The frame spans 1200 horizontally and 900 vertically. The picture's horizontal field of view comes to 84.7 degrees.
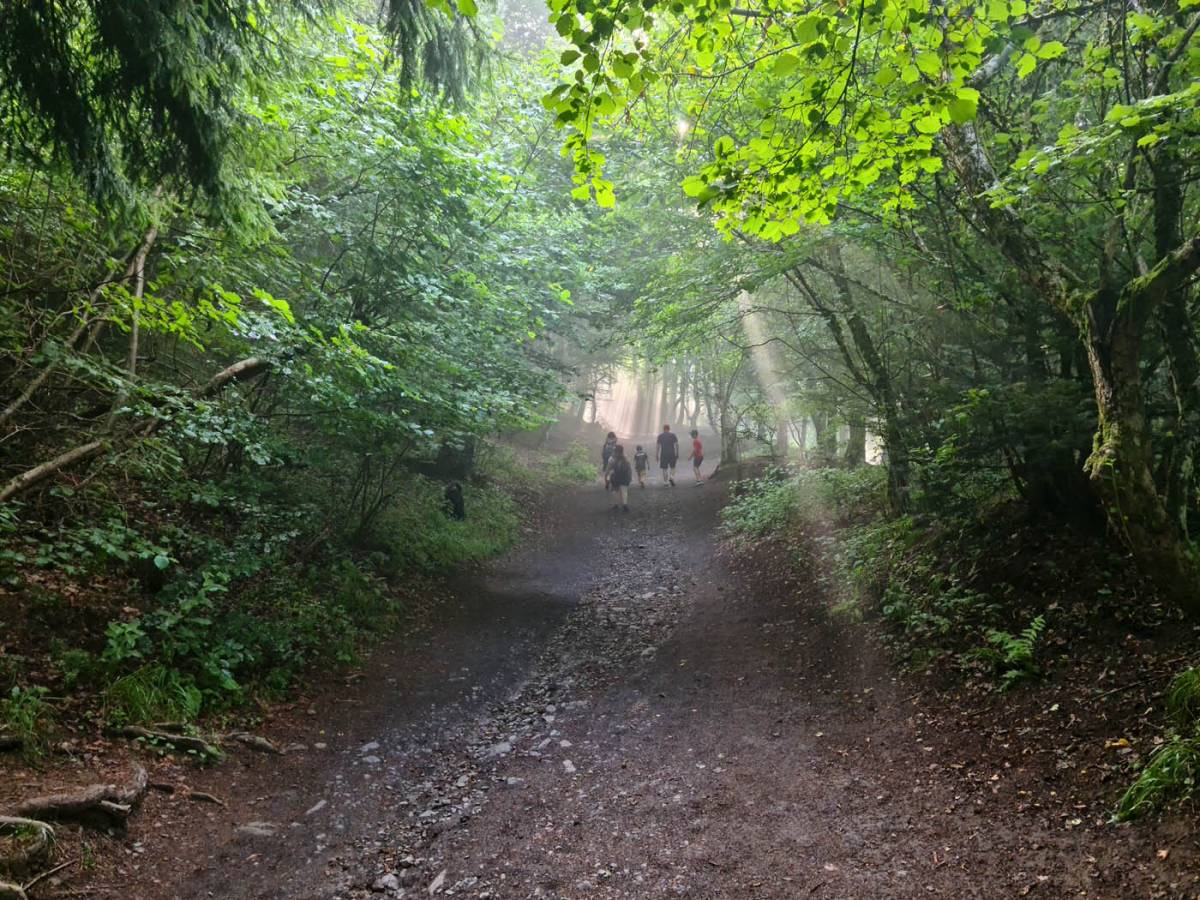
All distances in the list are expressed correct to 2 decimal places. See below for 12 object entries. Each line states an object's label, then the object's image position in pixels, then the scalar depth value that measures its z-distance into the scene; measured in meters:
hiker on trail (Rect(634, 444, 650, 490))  22.02
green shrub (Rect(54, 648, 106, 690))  5.30
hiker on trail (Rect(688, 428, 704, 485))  22.03
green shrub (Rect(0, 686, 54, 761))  4.53
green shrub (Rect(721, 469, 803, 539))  12.96
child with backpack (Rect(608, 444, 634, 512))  18.58
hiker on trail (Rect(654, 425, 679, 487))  22.47
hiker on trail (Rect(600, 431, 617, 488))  20.22
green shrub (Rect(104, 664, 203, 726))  5.37
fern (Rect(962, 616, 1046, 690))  5.30
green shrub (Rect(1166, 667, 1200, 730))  4.03
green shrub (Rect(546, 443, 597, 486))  22.95
